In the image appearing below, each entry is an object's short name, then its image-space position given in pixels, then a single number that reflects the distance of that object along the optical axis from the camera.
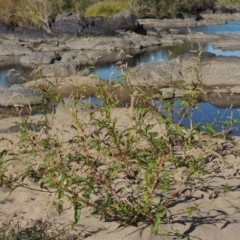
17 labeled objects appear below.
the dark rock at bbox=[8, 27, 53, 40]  19.80
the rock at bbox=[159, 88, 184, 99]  8.77
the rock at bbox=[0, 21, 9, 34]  20.12
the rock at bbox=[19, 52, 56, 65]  14.04
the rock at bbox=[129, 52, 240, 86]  10.41
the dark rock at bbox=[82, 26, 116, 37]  20.08
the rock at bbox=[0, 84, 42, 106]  8.56
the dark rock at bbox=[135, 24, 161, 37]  22.17
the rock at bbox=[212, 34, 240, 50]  17.94
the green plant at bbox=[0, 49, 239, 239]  3.14
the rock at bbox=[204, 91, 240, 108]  8.73
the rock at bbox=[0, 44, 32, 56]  16.52
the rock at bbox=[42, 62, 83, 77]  11.47
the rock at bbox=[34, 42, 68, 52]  17.31
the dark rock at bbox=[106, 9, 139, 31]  22.80
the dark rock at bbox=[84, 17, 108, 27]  22.06
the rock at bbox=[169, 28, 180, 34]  24.84
